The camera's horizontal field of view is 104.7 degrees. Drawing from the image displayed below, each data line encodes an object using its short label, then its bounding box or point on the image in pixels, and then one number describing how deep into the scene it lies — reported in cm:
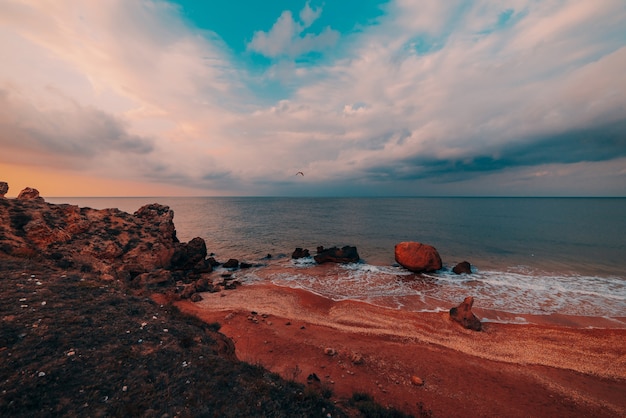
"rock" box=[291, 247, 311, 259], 3569
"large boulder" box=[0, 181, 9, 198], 2071
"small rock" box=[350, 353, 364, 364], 1173
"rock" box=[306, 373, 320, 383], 967
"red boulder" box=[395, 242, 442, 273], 2802
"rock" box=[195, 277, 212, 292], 2220
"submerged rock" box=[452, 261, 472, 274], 2781
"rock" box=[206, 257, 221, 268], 3148
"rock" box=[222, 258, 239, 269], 3125
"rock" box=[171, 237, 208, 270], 2860
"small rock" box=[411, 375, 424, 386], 1054
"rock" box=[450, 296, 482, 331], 1605
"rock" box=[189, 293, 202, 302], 1984
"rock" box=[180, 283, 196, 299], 2038
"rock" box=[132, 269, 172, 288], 2055
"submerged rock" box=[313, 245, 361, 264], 3269
